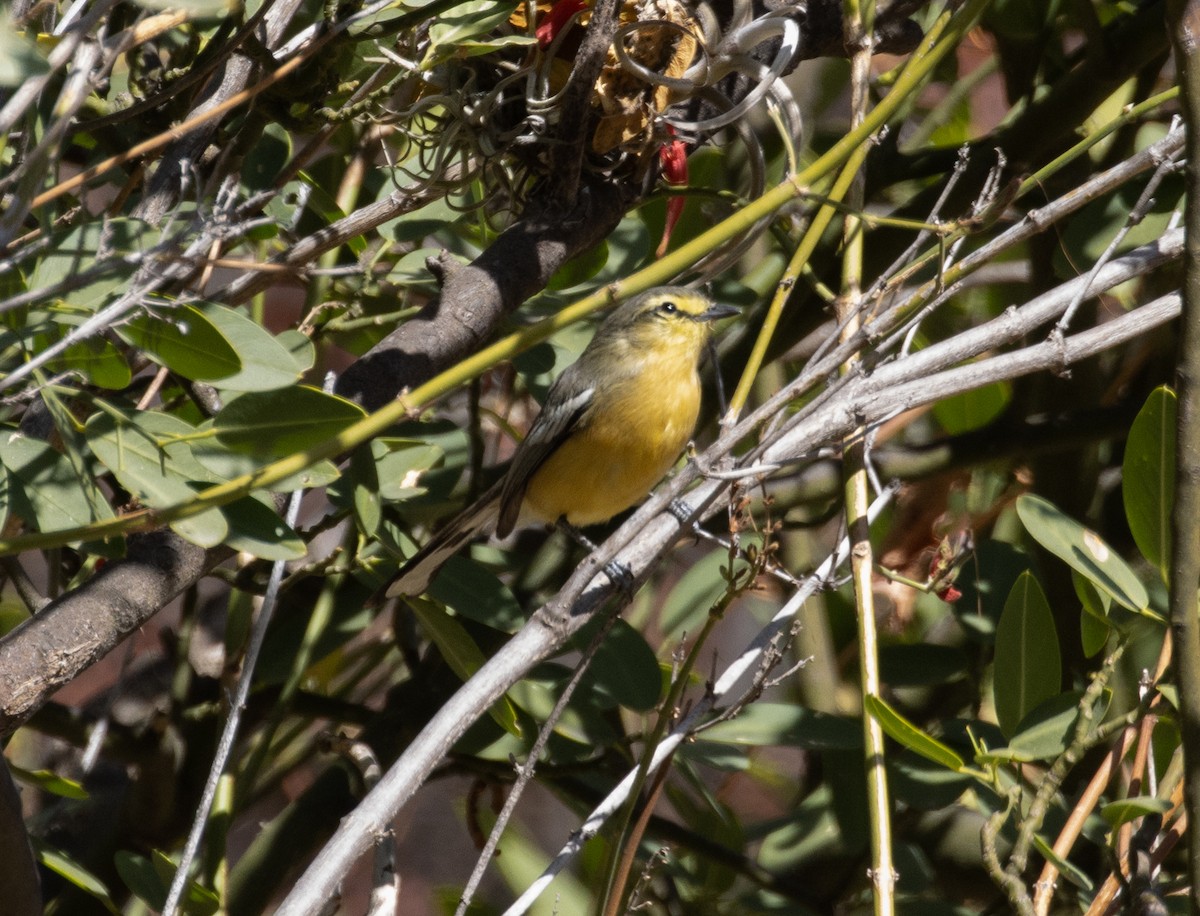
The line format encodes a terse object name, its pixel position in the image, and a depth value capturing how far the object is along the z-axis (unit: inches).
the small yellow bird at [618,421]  171.5
